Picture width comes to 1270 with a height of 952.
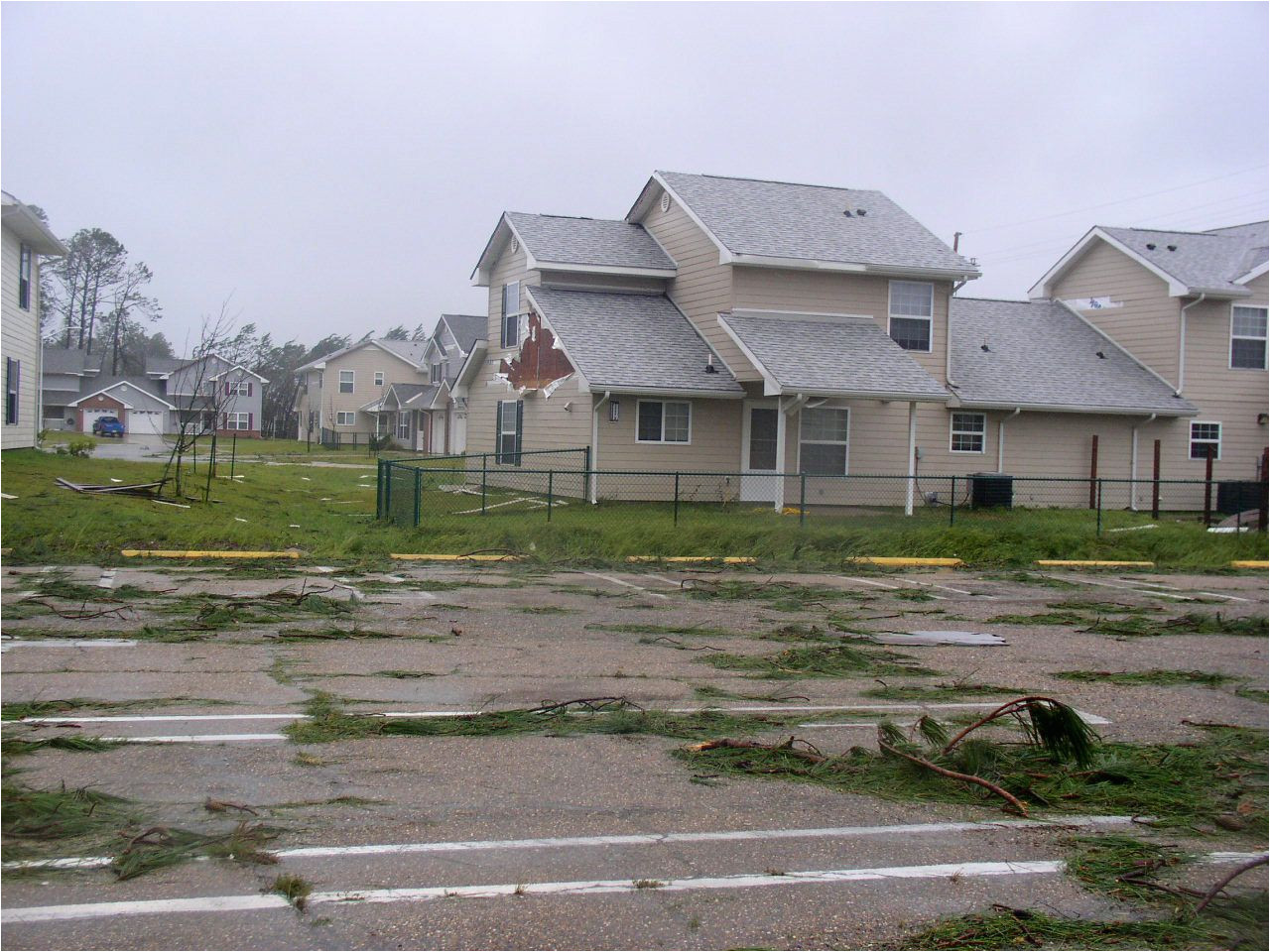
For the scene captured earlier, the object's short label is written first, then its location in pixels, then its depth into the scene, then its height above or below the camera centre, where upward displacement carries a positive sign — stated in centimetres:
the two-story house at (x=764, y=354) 2639 +328
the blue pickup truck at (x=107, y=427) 7614 +281
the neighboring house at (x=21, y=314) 2875 +400
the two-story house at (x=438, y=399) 5697 +444
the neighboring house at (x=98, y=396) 7906 +517
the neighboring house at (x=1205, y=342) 3083 +430
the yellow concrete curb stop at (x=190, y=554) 1708 -120
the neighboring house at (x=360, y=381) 7925 +664
